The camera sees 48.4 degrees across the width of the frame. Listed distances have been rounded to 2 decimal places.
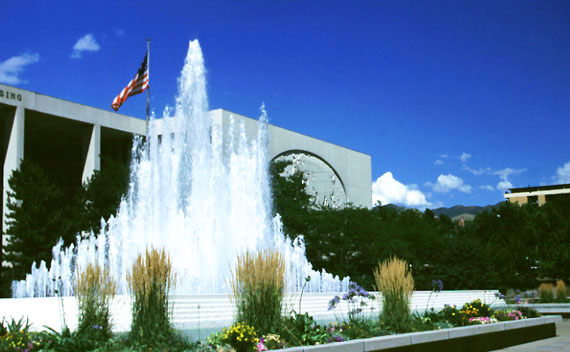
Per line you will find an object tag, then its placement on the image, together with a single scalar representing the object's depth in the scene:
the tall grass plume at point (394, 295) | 10.04
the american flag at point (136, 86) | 30.30
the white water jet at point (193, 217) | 19.14
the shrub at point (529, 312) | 14.17
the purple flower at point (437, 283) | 12.55
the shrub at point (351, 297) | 9.74
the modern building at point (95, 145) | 32.34
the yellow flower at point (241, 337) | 7.28
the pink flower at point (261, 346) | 7.26
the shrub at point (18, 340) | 6.57
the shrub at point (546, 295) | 23.89
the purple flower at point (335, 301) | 9.65
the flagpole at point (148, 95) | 30.38
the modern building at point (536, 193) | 89.25
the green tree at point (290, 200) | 30.16
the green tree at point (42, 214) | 28.12
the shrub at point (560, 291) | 24.61
